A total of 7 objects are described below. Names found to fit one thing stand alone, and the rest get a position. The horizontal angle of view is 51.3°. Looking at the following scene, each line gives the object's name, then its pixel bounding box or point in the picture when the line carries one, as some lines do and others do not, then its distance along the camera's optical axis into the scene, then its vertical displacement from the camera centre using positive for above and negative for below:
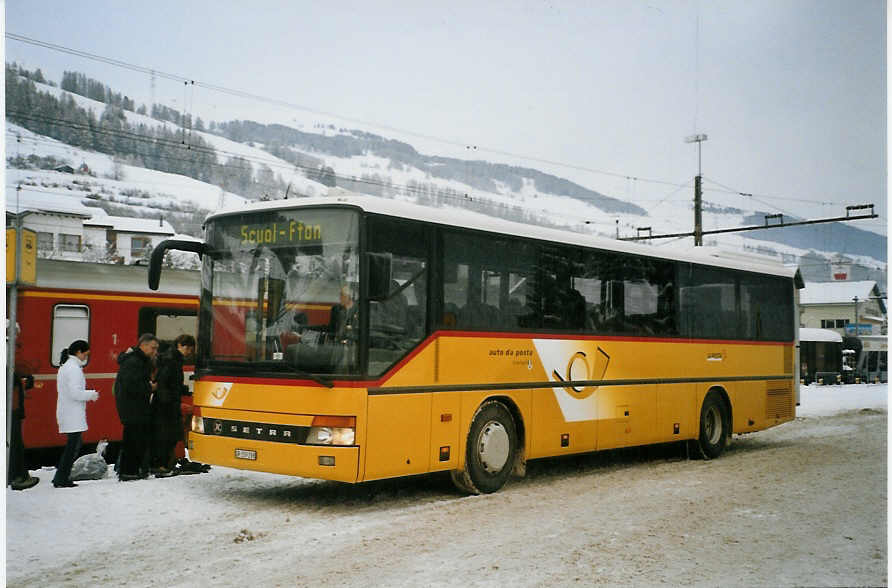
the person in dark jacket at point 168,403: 10.42 -0.82
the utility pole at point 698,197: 10.73 +2.81
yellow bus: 8.36 -0.07
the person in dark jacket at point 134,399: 10.00 -0.74
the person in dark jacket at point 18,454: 9.36 -1.30
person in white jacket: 9.53 -0.82
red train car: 11.64 +0.11
